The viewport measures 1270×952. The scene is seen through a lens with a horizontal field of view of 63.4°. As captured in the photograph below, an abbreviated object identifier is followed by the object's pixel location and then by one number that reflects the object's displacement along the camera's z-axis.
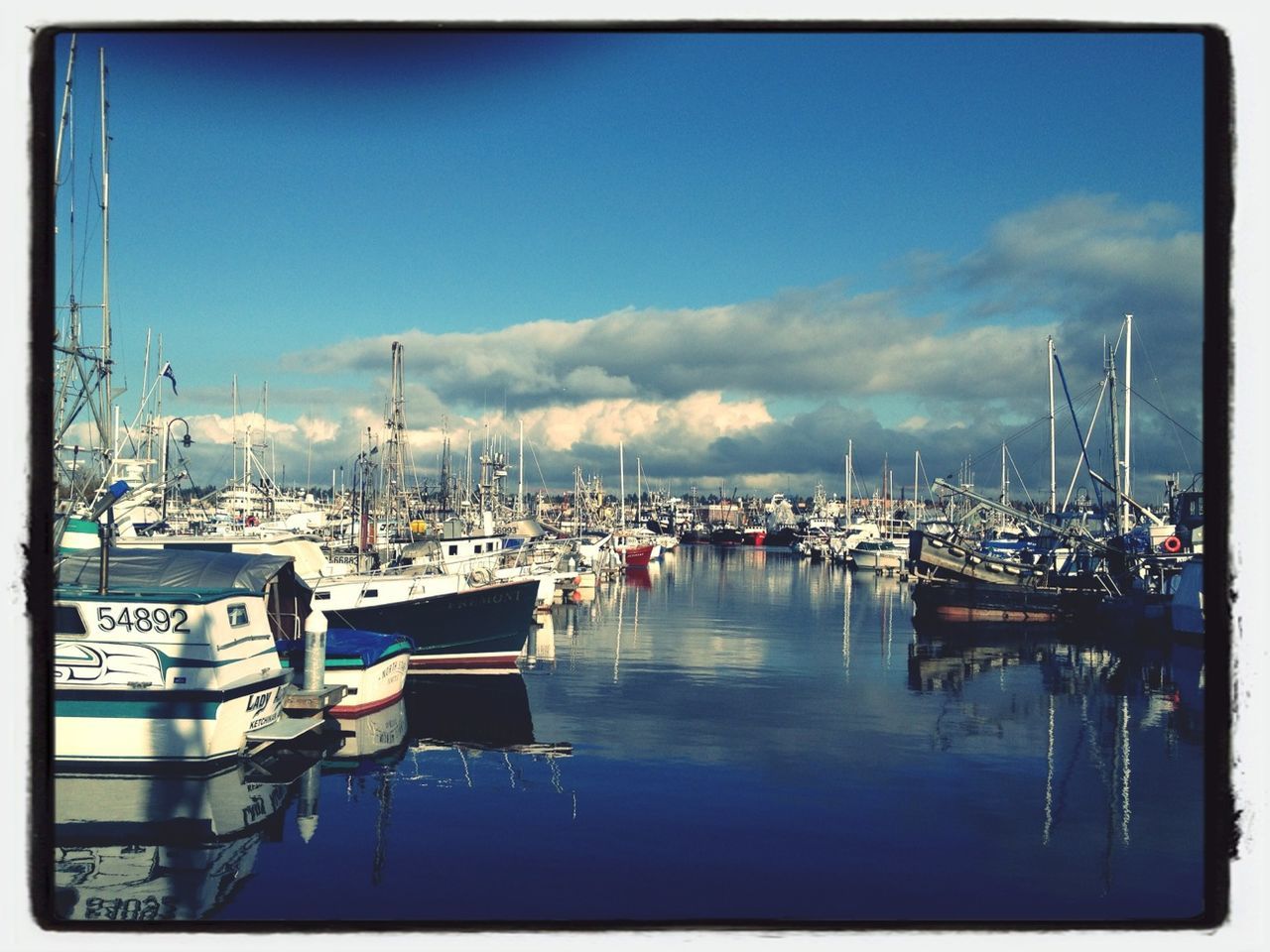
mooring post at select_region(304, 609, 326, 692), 22.20
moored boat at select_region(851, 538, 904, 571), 101.81
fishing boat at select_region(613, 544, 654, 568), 104.56
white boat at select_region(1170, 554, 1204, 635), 38.75
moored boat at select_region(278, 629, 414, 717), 25.08
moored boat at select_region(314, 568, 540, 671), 32.66
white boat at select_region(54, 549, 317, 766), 16.97
